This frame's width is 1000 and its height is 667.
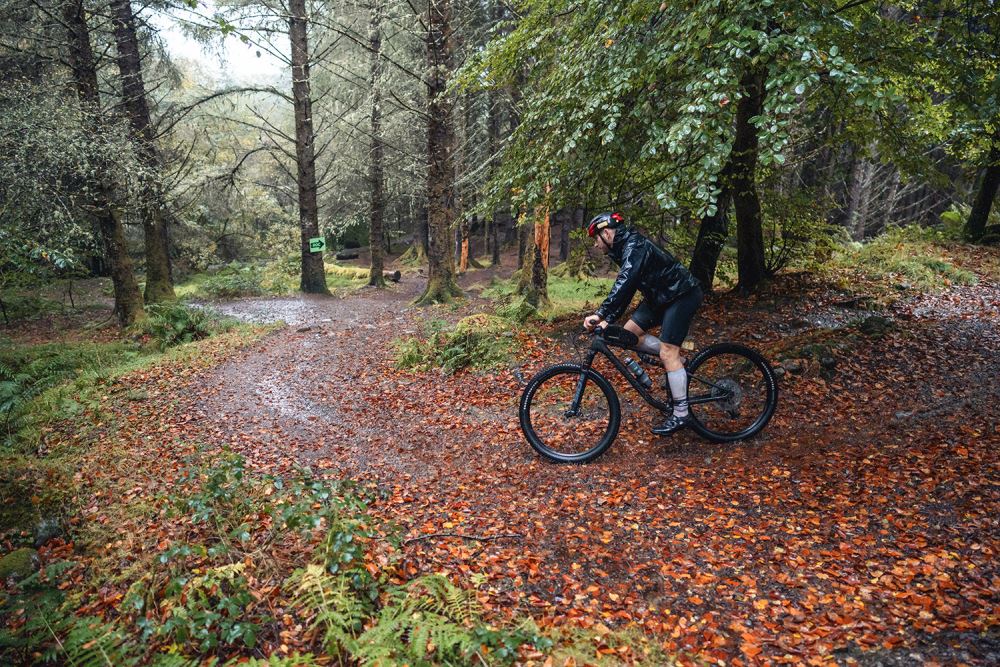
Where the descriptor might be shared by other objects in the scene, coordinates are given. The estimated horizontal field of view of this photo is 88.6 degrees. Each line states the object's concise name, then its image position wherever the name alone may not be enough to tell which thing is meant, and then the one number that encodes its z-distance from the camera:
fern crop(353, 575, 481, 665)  2.77
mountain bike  5.48
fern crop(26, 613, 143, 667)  2.92
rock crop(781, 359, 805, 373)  6.59
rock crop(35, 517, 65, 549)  4.54
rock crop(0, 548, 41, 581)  3.89
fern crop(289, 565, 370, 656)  2.97
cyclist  5.12
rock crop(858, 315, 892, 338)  7.17
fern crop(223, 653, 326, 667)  2.69
